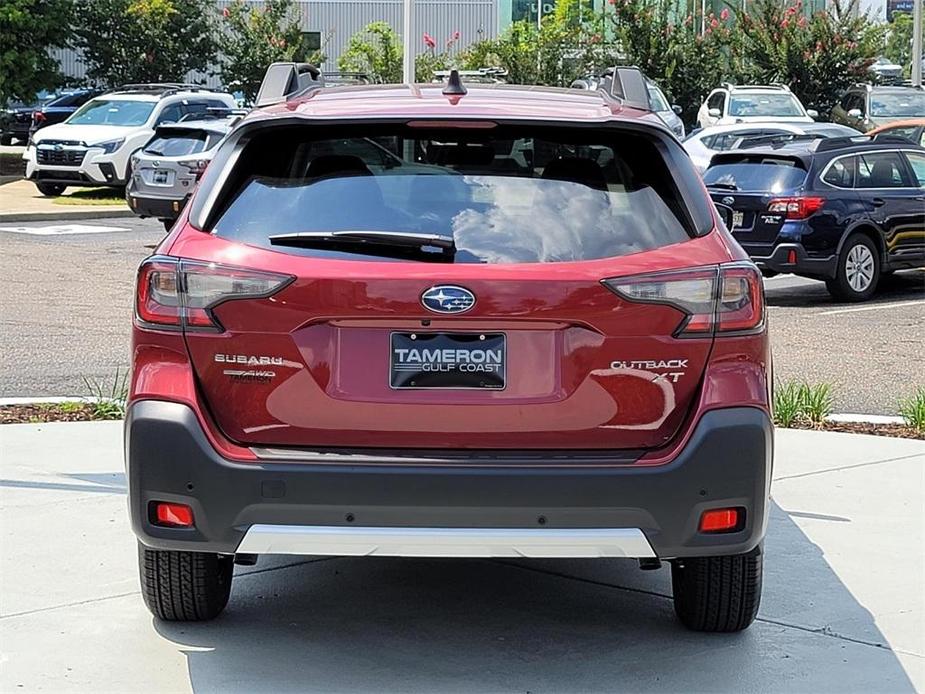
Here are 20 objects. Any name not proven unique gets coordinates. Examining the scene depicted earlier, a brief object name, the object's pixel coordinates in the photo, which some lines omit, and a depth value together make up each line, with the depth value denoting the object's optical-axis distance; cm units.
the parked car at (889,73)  4105
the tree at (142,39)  3734
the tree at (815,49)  3556
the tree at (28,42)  3005
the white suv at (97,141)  2517
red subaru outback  427
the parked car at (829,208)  1481
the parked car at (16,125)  4006
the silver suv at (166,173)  1962
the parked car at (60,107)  3369
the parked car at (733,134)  2270
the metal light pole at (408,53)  1777
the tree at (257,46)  3578
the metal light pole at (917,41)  3819
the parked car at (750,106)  2933
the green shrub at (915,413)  870
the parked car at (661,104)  2780
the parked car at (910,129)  2450
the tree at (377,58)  3556
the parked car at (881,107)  3097
